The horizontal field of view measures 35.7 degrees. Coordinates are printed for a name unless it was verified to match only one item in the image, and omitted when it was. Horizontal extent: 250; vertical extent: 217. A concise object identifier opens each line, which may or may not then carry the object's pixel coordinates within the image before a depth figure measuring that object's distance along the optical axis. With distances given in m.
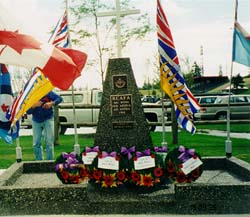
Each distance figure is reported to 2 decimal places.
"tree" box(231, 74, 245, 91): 58.04
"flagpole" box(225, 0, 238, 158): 6.73
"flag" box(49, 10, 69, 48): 6.71
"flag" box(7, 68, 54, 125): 5.58
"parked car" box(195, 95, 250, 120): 19.98
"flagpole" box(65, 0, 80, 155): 6.80
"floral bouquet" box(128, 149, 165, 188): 5.23
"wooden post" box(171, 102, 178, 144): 11.12
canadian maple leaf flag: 4.84
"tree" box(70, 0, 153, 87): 15.25
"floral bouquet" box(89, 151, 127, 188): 5.27
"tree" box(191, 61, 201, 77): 82.19
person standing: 7.27
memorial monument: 5.80
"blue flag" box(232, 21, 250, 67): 6.20
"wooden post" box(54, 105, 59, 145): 11.66
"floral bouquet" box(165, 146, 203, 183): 5.19
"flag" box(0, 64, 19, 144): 5.69
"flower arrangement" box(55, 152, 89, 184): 5.32
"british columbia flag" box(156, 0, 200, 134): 6.19
